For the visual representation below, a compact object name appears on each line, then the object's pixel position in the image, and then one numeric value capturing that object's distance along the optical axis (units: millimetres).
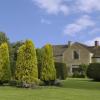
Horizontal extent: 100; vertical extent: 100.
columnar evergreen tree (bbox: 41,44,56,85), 16373
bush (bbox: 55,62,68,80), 24256
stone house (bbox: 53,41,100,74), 38639
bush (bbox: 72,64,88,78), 34198
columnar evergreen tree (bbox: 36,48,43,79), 26829
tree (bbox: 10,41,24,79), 20889
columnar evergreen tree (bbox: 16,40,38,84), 15097
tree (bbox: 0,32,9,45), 24832
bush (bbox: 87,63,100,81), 23004
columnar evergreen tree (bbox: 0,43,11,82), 16024
